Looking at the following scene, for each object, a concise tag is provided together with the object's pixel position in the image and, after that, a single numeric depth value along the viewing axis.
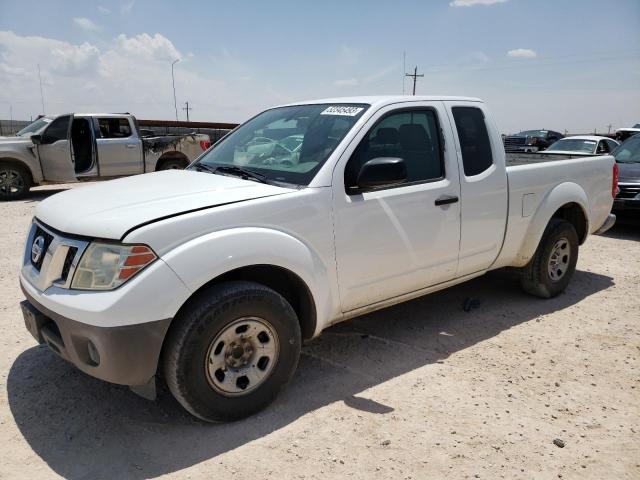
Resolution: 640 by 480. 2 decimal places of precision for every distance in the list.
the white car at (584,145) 12.00
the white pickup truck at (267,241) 2.52
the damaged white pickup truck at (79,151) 11.04
